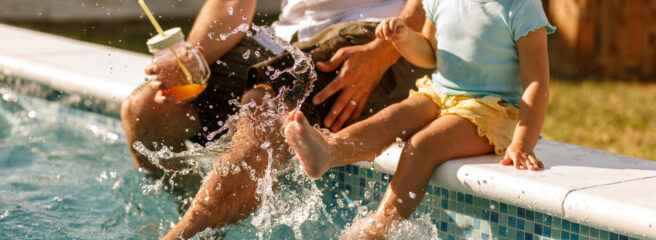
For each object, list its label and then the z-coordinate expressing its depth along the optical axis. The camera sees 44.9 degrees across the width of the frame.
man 2.42
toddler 2.22
